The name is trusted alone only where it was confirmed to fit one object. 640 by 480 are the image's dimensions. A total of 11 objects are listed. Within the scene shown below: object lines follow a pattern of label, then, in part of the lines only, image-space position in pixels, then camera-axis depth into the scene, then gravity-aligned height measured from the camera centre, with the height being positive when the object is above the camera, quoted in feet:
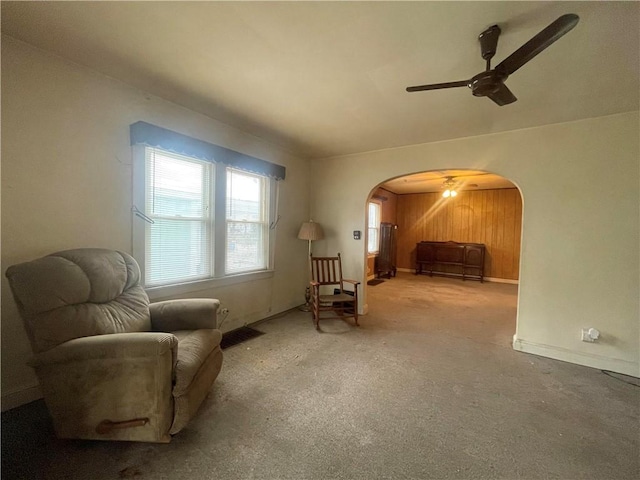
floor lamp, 12.94 +0.04
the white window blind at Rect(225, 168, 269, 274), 10.69 +0.38
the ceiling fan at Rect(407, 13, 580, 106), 4.14 +3.24
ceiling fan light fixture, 18.28 +3.75
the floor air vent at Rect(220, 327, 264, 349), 9.59 -4.11
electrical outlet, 8.54 -3.13
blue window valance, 7.52 +2.78
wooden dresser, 22.38 -2.06
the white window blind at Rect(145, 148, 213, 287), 8.16 +0.37
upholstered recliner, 4.69 -2.56
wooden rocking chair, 11.41 -2.81
